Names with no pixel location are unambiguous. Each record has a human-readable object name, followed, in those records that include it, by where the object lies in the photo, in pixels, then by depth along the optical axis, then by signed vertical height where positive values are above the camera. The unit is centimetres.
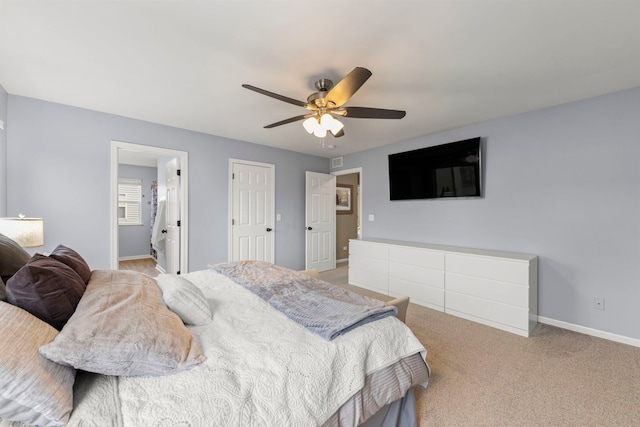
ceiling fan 212 +87
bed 83 -62
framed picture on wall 659 +35
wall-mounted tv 348 +59
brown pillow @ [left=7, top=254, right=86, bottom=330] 104 -32
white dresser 280 -82
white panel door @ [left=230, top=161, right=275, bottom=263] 431 +3
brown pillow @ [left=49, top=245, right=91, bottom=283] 150 -27
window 645 +30
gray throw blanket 145 -58
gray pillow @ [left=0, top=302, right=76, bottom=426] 73 -48
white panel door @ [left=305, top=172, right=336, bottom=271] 517 -15
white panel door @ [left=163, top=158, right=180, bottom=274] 388 -7
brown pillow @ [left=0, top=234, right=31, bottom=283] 125 -22
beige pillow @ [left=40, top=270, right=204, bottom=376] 91 -47
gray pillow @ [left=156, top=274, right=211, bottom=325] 145 -50
